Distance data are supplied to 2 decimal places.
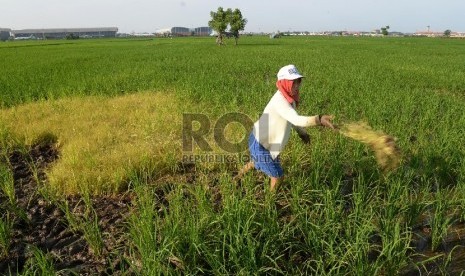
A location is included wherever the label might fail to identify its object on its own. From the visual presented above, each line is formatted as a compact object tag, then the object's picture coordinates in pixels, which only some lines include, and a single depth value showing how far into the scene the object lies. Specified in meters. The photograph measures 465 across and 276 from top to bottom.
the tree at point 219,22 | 39.31
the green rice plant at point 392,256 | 2.06
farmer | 2.69
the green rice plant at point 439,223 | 2.48
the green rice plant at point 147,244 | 1.96
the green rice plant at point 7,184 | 3.06
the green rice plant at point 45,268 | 1.93
